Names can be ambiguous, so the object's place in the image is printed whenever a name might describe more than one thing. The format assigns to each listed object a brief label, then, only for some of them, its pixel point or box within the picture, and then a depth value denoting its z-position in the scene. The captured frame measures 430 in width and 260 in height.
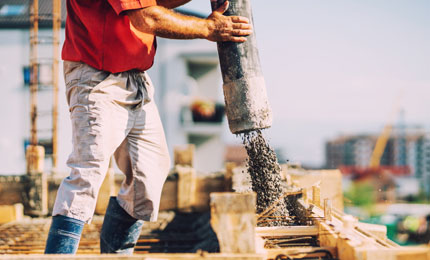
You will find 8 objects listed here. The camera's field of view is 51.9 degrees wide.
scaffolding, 22.78
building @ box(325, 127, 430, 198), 115.06
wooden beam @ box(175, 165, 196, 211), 7.34
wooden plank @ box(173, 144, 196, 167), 7.72
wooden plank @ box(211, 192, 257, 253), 1.61
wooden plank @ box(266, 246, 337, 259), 1.93
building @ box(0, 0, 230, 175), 24.55
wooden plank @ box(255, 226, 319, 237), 2.41
